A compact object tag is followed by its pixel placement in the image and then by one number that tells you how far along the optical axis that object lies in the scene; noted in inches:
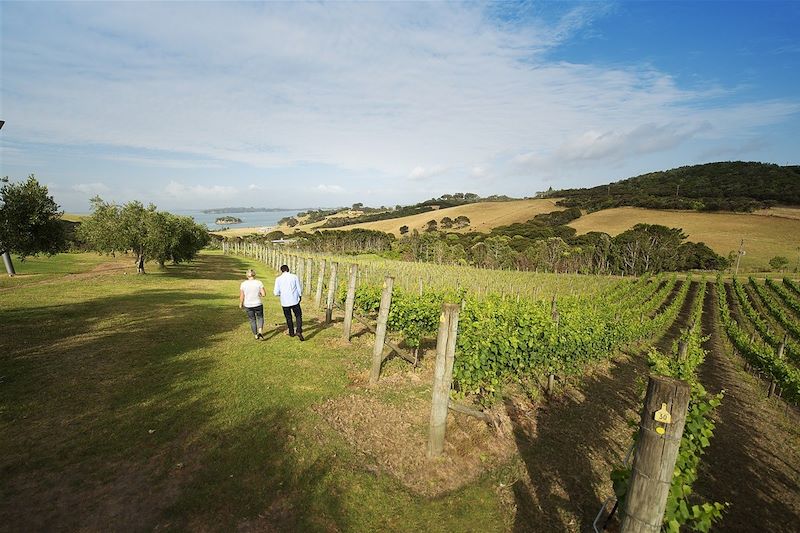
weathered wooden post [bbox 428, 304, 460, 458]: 221.0
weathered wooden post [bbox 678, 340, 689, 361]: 311.9
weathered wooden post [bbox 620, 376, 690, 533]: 105.1
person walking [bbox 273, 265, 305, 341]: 414.0
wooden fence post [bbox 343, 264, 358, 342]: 442.5
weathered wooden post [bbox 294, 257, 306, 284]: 821.2
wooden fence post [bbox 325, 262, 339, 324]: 547.1
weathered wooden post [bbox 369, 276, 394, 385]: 327.0
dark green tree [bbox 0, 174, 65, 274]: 440.1
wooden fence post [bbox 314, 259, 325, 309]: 631.0
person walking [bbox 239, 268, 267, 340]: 410.6
